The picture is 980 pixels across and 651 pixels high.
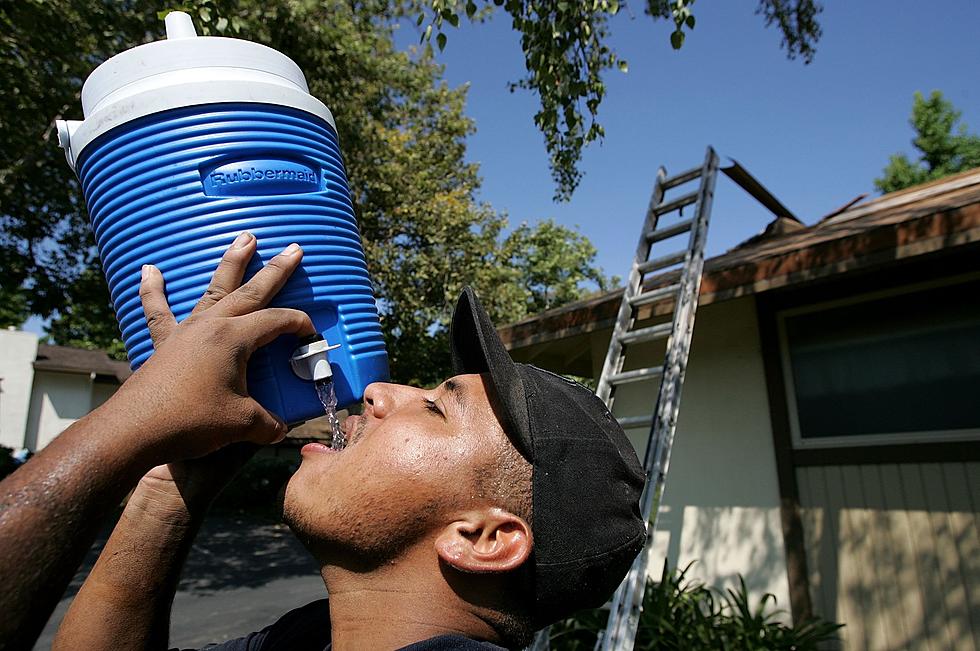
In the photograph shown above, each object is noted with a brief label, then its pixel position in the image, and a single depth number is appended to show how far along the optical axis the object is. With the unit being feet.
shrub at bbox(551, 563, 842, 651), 14.08
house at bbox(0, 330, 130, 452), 70.08
